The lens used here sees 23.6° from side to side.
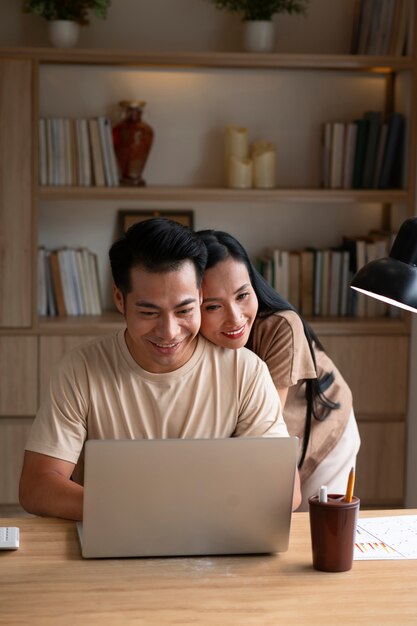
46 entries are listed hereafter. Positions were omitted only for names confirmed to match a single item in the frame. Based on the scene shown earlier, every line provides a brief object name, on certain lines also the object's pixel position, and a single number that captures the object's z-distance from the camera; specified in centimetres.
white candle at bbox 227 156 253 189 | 431
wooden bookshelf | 412
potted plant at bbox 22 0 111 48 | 414
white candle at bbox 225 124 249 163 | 436
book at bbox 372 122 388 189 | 435
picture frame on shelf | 447
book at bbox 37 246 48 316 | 427
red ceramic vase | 426
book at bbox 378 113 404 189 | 431
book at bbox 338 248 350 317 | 441
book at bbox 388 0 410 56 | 422
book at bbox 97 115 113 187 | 422
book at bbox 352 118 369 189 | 437
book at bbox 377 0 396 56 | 426
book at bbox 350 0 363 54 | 438
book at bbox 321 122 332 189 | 443
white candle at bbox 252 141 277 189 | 433
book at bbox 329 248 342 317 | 441
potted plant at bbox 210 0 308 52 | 422
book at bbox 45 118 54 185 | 420
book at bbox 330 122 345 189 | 440
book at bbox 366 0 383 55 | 429
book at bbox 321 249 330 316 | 441
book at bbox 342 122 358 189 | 439
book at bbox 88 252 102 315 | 434
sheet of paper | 185
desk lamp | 175
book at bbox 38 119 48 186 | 420
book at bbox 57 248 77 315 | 429
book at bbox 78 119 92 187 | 422
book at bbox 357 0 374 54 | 432
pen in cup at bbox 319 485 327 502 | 174
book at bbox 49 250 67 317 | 428
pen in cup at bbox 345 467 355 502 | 174
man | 210
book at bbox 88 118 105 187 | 423
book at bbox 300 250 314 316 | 441
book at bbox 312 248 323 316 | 441
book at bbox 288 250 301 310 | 440
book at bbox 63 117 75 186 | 422
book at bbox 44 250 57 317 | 430
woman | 232
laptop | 173
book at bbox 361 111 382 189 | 436
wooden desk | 155
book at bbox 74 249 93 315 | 432
